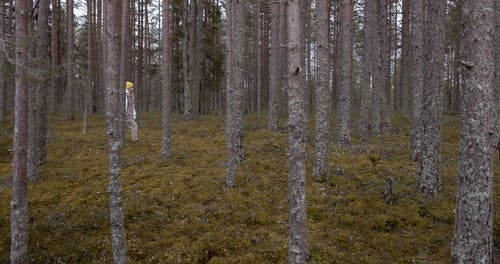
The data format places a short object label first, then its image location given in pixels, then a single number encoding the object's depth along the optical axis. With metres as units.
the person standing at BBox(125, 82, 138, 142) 15.48
